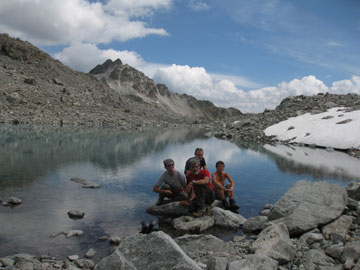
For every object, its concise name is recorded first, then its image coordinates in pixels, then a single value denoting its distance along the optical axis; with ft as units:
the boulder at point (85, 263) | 27.30
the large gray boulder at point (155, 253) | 22.37
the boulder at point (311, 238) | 30.70
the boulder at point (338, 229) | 30.20
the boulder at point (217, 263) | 24.38
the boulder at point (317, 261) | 24.69
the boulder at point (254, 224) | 37.55
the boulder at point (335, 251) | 25.90
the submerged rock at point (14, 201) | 43.75
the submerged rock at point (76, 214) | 39.81
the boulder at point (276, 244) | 26.68
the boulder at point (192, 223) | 37.55
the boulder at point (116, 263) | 21.39
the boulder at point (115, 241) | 32.68
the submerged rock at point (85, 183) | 57.13
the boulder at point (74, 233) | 33.89
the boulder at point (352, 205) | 39.85
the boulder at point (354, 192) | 45.26
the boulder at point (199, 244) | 30.20
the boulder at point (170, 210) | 41.88
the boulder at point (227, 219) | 38.81
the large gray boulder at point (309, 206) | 34.14
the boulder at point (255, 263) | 23.40
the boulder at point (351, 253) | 24.21
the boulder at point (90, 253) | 29.39
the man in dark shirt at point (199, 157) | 47.37
